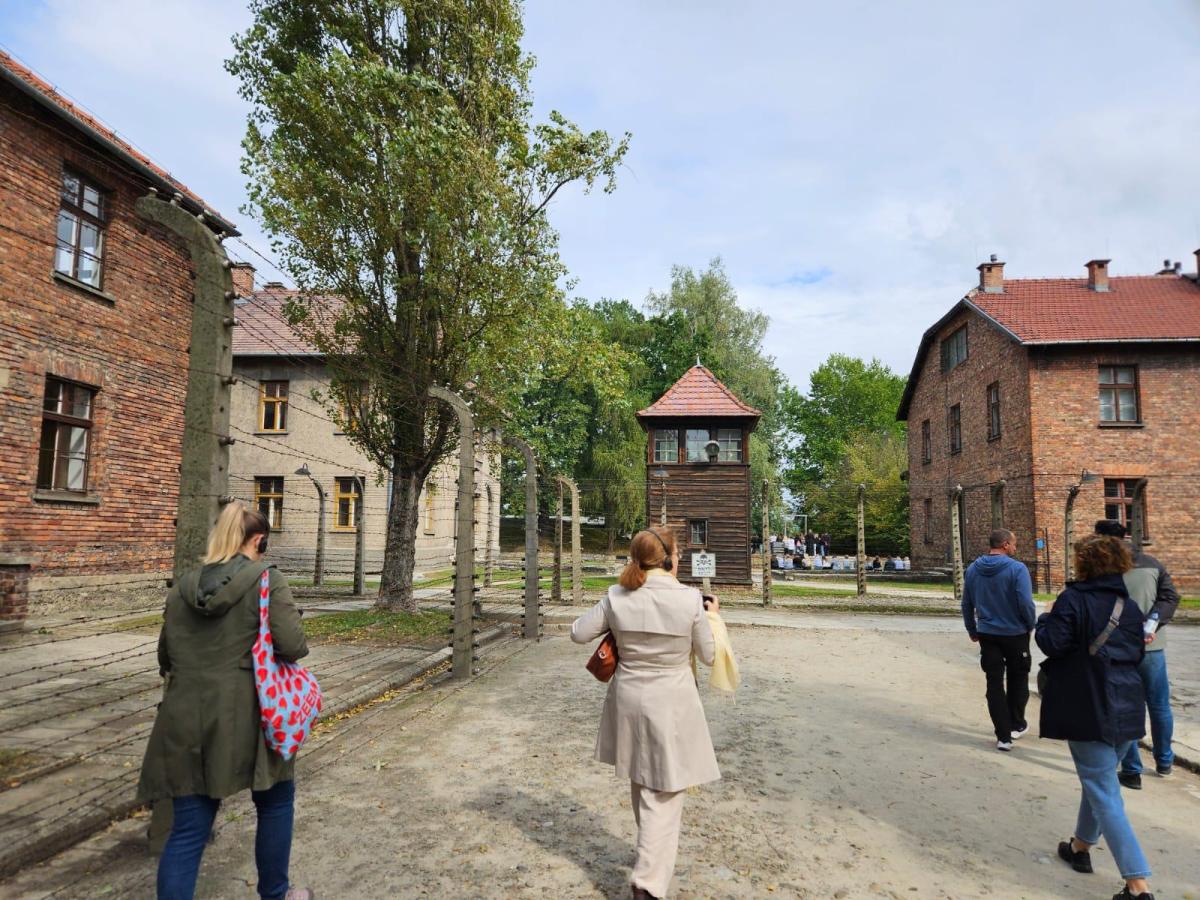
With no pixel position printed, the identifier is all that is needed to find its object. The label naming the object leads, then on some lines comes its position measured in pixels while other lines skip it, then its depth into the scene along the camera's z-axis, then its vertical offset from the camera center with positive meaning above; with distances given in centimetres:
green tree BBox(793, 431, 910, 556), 4119 +115
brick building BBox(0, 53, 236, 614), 1166 +267
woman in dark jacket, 379 -80
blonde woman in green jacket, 297 -82
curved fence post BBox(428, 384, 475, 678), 885 -44
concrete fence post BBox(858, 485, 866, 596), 1919 -87
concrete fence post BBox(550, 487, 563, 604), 1661 -118
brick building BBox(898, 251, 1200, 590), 2188 +336
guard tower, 2569 +149
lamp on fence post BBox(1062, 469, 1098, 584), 1415 +12
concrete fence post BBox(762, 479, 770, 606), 1746 -77
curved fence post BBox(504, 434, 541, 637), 1188 -48
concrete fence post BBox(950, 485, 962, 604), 1781 -32
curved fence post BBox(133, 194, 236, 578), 439 +73
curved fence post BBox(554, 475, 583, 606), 1585 -64
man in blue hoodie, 636 -88
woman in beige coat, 359 -86
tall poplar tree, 1294 +543
